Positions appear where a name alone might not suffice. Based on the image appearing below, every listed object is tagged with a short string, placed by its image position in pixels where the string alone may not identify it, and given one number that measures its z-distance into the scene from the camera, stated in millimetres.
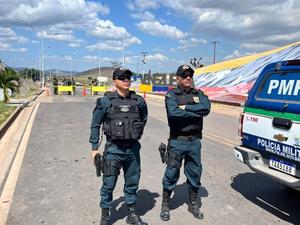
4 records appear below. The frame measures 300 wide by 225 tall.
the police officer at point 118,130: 2615
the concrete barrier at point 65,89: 24362
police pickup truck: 2822
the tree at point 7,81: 14456
